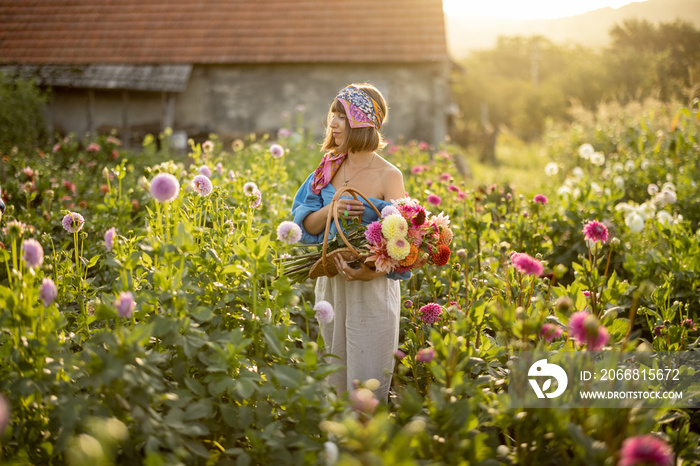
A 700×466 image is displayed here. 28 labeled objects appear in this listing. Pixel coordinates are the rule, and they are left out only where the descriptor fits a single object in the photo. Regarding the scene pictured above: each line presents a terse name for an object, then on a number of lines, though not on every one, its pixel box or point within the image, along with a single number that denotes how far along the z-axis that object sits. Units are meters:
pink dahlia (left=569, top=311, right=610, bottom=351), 1.41
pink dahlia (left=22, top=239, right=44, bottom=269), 1.64
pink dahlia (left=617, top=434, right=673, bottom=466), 1.17
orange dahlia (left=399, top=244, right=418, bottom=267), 2.18
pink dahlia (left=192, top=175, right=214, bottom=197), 2.30
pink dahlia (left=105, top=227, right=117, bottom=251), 1.92
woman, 2.44
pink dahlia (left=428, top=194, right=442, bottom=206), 3.49
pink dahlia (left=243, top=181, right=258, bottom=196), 2.57
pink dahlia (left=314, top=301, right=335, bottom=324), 2.07
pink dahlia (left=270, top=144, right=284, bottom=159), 4.04
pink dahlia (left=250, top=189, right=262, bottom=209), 2.40
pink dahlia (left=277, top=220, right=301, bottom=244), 2.07
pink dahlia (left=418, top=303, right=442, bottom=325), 2.37
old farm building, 11.82
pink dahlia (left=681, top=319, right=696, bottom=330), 2.44
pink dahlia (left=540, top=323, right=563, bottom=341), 1.61
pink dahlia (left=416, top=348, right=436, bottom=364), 1.72
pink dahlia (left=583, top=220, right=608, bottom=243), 2.38
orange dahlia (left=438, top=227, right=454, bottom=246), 2.32
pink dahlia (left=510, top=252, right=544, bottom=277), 1.86
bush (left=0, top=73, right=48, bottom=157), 9.73
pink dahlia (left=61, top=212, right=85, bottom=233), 2.23
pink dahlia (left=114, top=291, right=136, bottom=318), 1.61
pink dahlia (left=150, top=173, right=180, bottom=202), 1.85
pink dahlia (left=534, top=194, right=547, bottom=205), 3.66
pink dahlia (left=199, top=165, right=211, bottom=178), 3.01
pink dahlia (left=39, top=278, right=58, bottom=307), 1.65
